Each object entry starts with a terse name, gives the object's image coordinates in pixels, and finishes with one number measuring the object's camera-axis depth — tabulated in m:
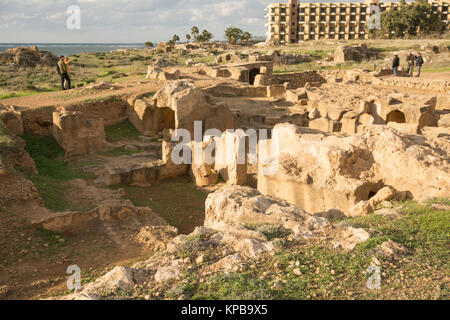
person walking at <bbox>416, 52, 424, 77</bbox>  22.73
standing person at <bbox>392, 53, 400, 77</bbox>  22.95
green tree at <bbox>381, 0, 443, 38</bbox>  51.97
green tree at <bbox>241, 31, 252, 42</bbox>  68.88
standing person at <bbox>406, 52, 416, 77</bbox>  23.76
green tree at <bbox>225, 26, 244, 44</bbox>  68.62
